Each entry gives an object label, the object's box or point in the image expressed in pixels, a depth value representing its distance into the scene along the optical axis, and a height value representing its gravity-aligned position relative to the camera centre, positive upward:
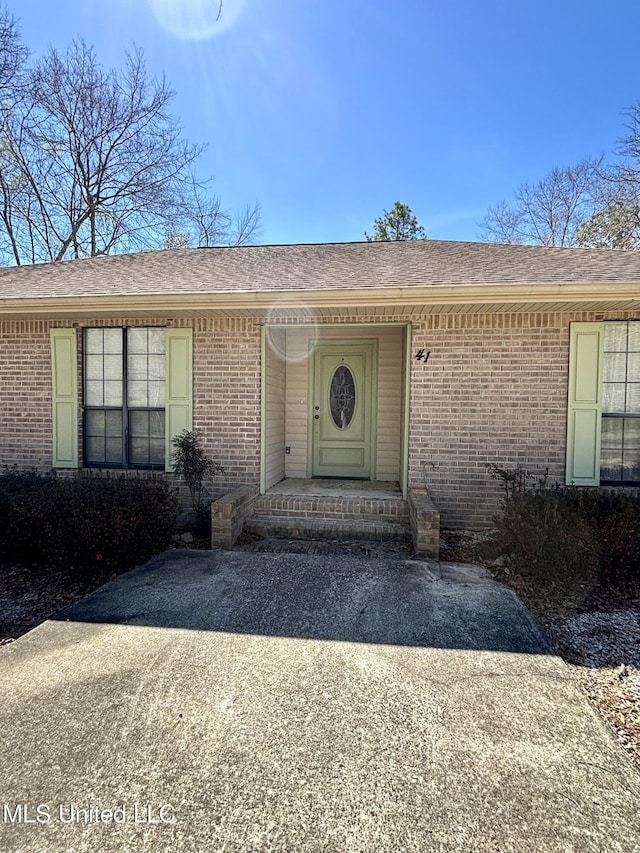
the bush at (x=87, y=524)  4.30 -1.16
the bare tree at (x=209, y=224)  19.11 +8.07
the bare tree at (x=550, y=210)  18.28 +8.45
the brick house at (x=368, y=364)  5.19 +0.55
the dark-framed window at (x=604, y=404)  5.25 +0.09
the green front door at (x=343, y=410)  7.08 -0.04
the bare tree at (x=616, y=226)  15.93 +6.64
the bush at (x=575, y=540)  3.94 -1.12
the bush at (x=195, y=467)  5.49 -0.75
